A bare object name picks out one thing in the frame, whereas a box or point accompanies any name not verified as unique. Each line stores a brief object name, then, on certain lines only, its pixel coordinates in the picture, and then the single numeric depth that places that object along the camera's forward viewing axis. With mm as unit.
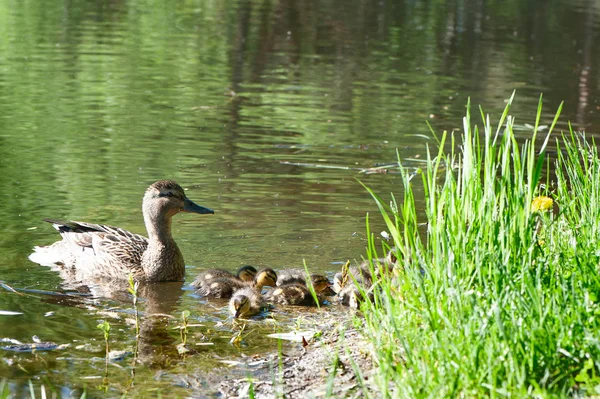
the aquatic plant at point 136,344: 10312
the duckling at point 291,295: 13328
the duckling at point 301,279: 13656
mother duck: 14664
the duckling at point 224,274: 13758
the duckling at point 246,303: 12398
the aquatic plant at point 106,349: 10162
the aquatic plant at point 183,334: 11203
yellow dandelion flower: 11092
